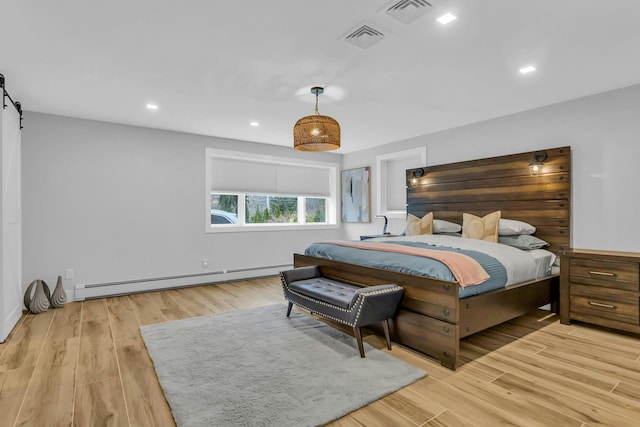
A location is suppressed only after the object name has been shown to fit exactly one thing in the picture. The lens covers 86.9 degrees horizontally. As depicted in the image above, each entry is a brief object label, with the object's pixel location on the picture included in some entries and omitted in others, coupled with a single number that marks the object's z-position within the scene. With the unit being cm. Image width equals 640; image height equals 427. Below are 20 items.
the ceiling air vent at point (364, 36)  233
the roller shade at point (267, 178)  565
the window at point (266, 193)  562
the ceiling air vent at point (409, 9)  203
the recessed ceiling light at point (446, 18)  216
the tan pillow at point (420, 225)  482
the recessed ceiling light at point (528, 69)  294
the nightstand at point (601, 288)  300
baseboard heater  447
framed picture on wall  641
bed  251
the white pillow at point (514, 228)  396
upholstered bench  258
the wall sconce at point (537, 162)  394
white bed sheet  314
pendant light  318
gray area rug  192
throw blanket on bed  256
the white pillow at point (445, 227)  463
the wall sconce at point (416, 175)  531
